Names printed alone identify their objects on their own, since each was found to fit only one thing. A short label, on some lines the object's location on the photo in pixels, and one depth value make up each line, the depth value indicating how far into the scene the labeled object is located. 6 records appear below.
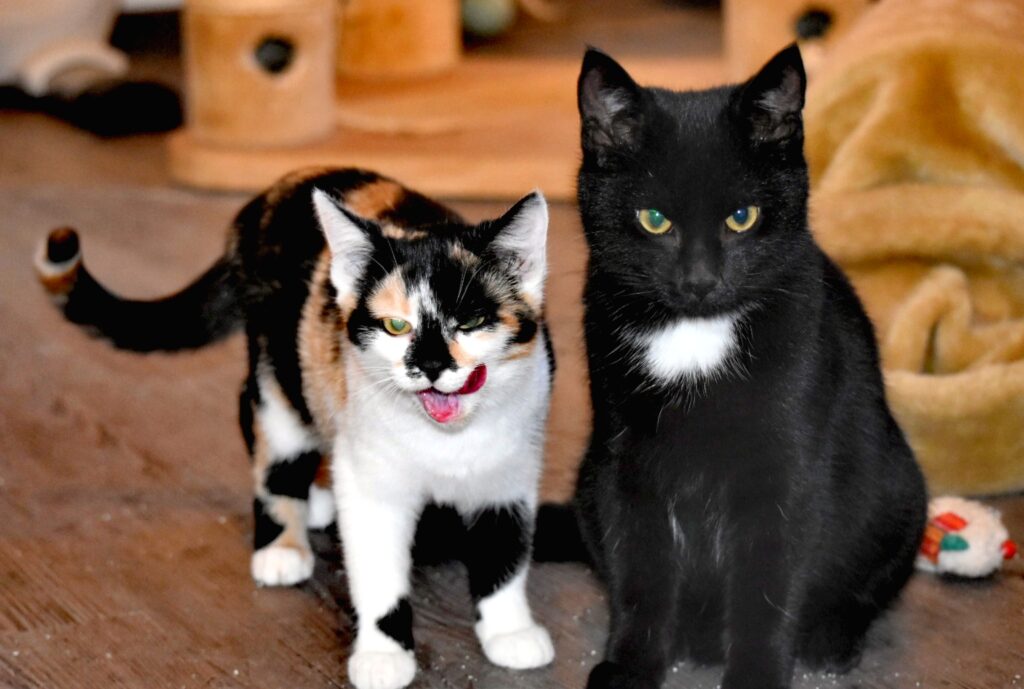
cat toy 1.60
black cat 1.40
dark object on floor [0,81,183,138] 3.17
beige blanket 1.68
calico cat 1.46
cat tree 2.44
